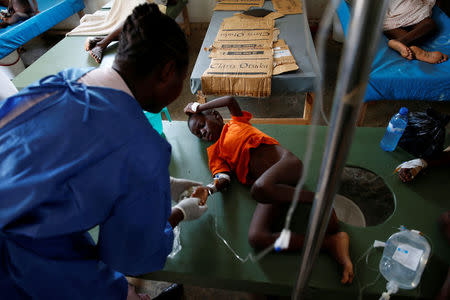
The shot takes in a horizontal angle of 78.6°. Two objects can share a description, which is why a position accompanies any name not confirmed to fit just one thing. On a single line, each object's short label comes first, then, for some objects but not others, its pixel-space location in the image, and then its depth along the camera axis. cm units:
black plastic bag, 140
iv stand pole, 34
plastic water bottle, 149
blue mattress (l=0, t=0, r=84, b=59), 329
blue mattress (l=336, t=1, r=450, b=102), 223
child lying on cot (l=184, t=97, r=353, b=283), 115
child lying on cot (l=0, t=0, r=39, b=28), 373
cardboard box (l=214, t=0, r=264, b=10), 340
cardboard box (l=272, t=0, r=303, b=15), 323
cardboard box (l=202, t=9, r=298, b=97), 228
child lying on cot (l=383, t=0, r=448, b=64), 241
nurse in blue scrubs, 68
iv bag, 103
